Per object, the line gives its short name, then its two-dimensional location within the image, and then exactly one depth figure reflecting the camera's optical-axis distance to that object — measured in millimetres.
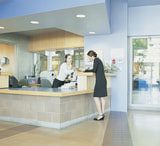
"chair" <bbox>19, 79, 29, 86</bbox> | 8841
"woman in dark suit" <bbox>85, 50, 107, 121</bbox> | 4980
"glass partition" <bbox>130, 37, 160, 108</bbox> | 6863
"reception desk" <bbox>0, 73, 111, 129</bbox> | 4355
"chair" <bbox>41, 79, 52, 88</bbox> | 7034
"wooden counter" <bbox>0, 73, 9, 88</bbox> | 5777
